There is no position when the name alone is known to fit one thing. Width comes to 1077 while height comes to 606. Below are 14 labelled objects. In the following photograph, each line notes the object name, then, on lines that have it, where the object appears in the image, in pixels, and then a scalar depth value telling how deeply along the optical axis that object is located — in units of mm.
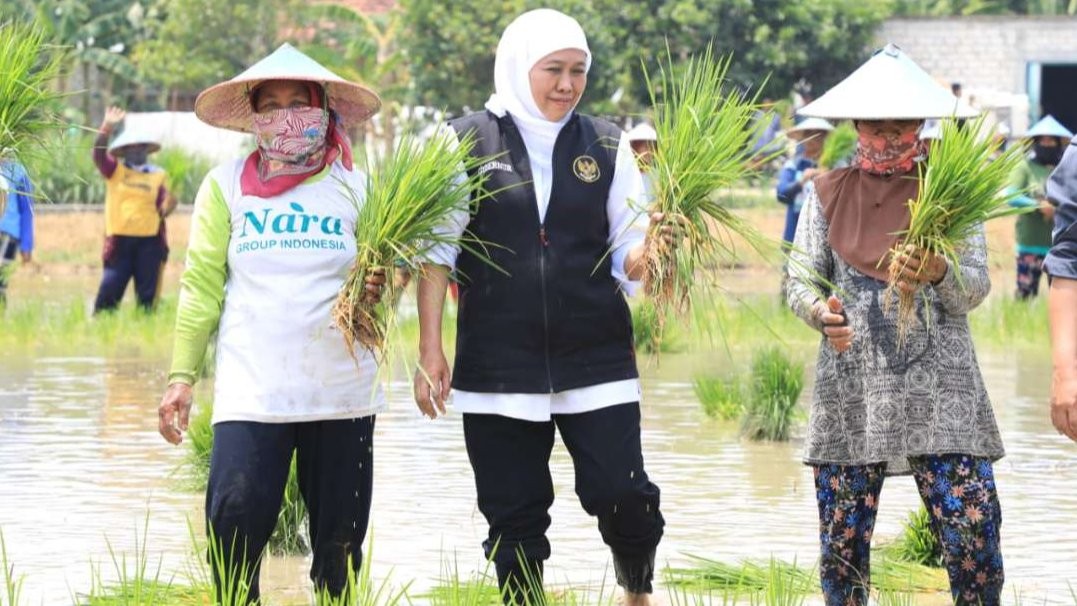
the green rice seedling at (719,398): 17091
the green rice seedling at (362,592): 7757
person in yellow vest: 24121
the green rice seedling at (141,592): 7906
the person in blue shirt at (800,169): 24096
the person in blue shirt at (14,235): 23326
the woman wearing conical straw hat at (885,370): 8937
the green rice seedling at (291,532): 11036
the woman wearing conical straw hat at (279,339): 8806
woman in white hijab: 9104
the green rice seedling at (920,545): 10701
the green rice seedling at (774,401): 15923
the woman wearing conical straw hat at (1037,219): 25932
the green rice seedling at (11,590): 7713
